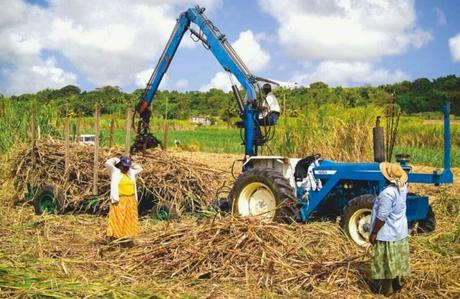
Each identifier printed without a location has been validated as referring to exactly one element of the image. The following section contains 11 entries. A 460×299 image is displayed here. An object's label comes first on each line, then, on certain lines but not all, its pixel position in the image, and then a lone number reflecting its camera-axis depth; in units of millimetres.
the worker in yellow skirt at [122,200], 7754
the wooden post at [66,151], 10232
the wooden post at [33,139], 10688
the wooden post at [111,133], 11405
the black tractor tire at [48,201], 10094
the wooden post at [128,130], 9062
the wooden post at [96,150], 9651
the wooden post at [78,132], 11392
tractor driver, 9367
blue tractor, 7434
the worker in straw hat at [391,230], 5512
